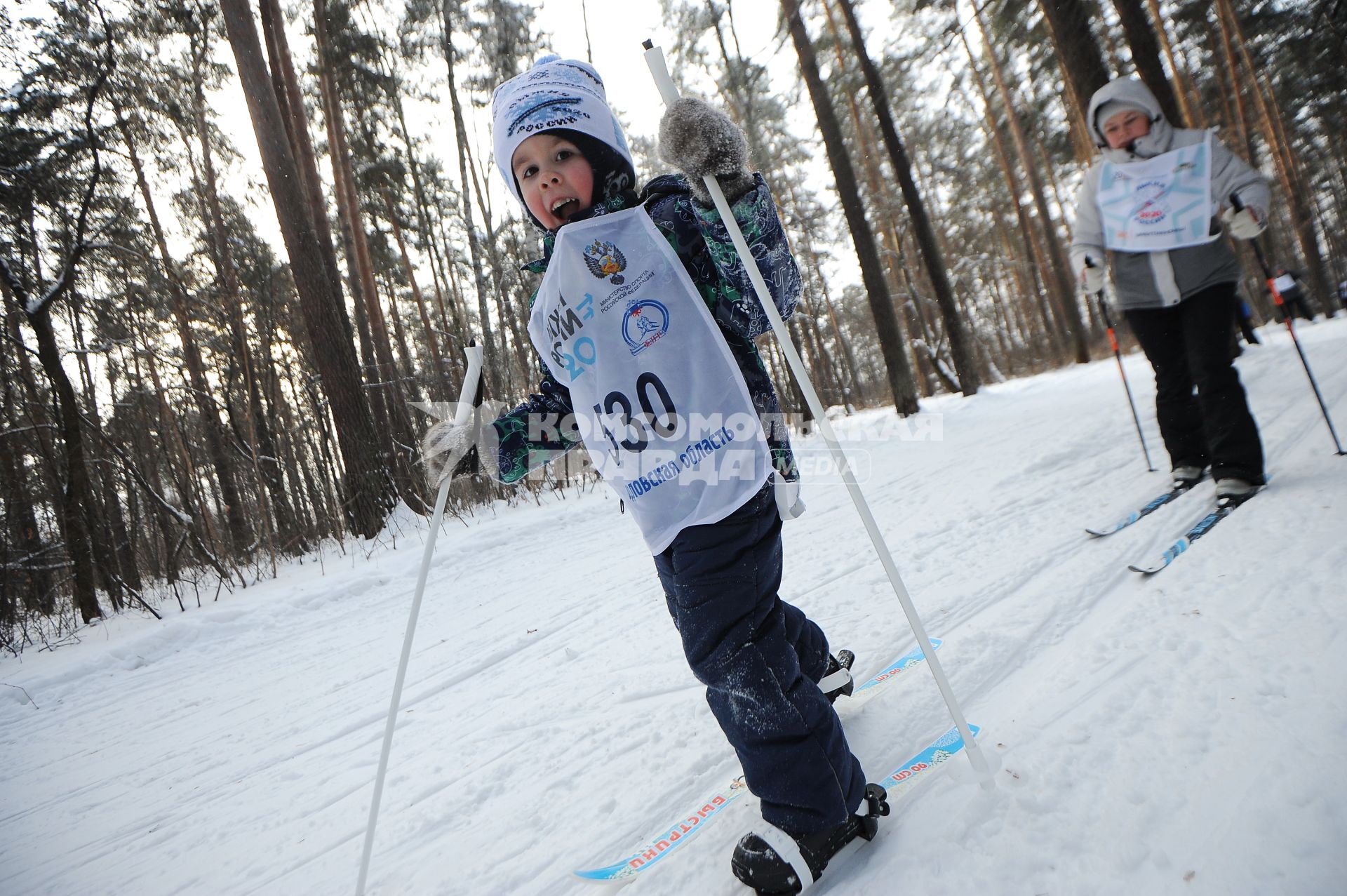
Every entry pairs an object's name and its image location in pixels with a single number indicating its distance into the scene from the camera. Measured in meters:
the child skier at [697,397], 1.32
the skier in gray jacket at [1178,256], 2.83
